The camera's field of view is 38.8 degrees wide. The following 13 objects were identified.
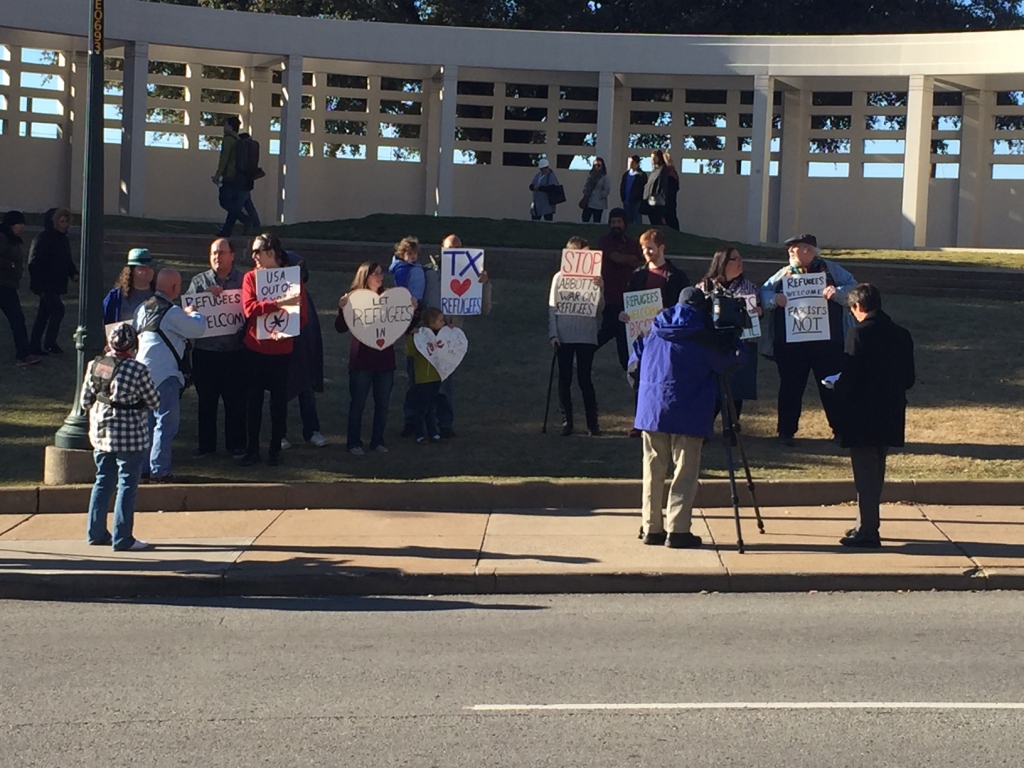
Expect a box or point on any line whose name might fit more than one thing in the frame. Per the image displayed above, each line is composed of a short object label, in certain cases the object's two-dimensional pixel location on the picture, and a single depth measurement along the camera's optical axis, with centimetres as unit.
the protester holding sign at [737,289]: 1242
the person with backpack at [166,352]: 1145
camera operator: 1000
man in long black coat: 1006
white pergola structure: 2920
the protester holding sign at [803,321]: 1284
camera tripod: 1010
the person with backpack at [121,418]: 1003
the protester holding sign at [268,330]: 1241
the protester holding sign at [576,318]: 1354
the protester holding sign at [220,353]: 1246
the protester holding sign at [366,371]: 1305
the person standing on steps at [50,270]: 1586
